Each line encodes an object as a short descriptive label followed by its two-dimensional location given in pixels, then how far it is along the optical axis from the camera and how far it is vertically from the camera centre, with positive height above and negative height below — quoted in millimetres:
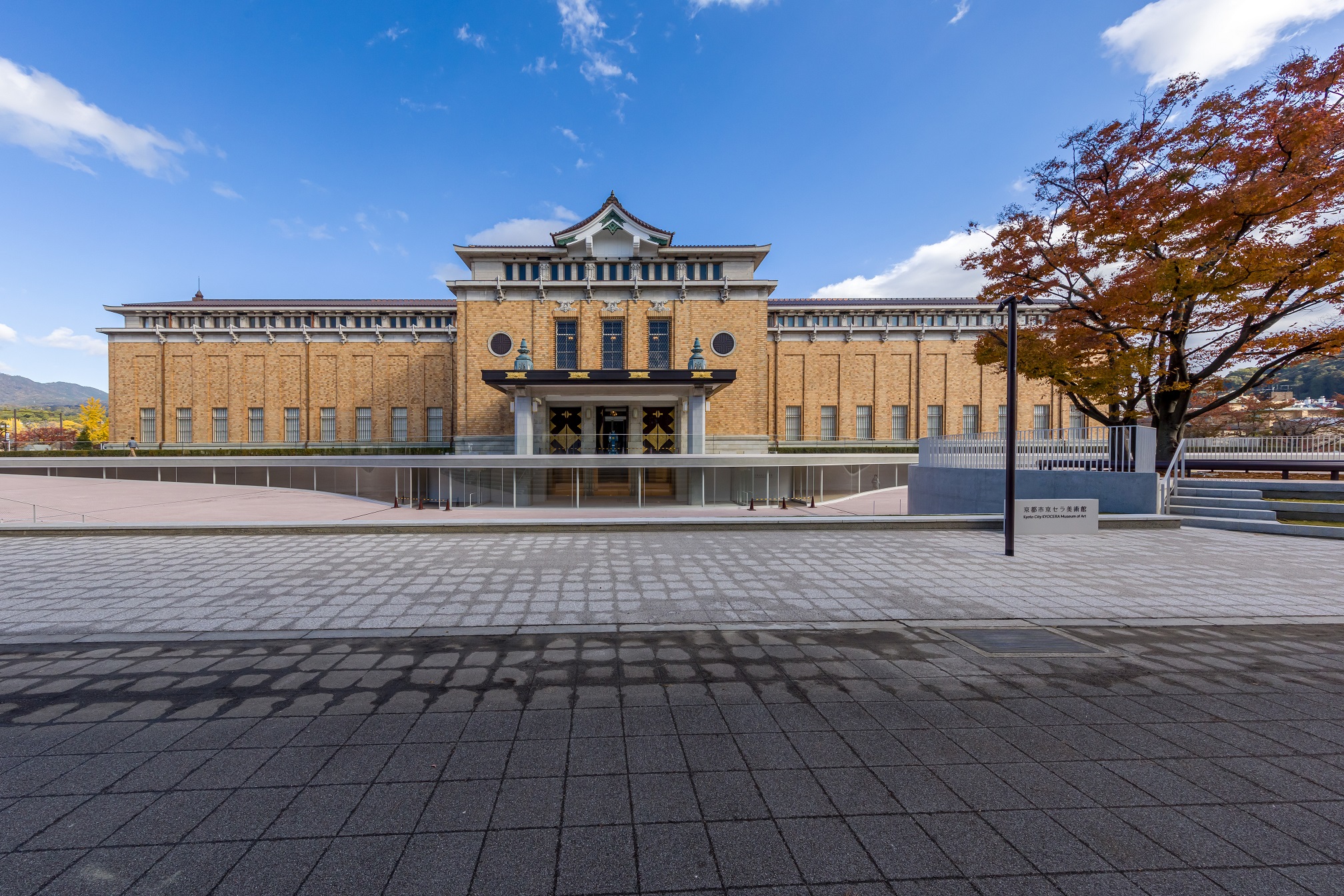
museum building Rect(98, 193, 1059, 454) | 36938 +5220
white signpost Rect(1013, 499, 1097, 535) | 11828 -1595
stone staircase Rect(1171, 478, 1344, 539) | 12219 -1424
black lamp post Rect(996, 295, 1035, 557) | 10250 +153
